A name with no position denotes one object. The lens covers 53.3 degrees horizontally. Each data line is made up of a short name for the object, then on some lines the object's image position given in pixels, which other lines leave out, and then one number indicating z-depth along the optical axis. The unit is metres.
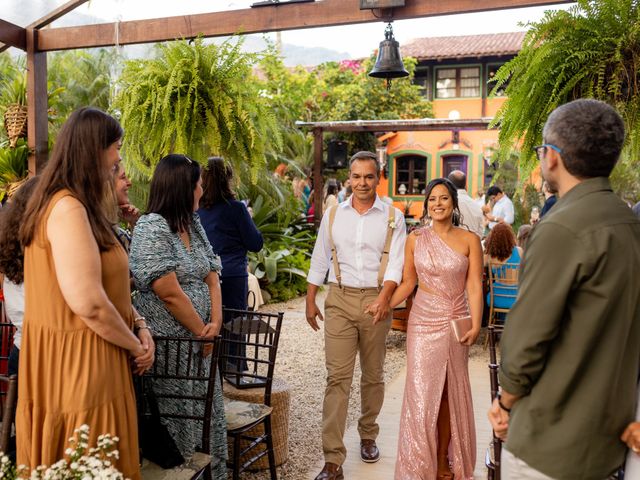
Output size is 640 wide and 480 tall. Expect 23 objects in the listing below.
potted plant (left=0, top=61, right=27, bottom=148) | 5.79
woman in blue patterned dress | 3.02
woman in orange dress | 2.18
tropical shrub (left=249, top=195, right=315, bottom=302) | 10.28
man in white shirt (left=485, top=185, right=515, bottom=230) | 11.19
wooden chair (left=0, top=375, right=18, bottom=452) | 2.12
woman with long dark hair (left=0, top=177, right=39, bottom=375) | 2.42
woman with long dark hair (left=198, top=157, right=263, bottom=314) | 4.78
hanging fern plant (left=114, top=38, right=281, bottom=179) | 4.16
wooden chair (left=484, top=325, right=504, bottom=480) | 2.38
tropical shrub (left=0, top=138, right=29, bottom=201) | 6.14
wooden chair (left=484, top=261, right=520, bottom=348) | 6.97
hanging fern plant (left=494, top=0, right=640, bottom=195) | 3.06
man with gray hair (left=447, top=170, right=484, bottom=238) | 7.21
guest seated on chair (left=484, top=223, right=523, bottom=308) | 6.95
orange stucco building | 23.97
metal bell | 5.29
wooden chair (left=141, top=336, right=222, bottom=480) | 2.65
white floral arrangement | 1.71
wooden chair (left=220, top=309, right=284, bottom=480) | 3.45
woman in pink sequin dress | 3.74
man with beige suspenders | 3.92
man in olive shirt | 1.79
